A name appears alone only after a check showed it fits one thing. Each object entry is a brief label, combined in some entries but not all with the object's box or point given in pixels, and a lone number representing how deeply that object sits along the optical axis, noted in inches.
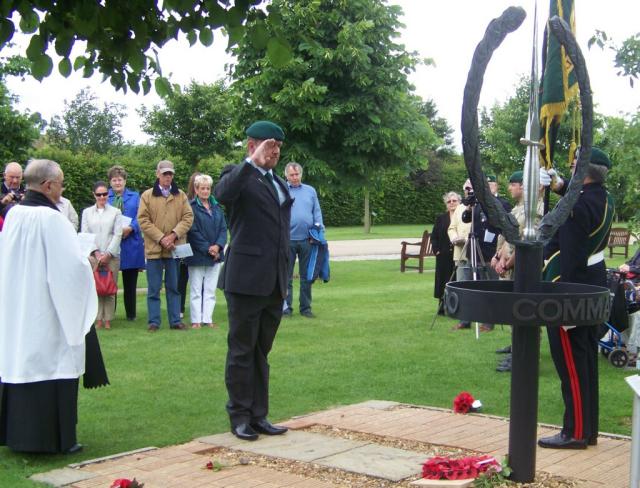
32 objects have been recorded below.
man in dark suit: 260.5
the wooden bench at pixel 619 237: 1039.0
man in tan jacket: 482.6
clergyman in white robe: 244.2
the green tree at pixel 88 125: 2780.5
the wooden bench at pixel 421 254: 863.1
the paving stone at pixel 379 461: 224.5
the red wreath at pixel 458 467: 205.5
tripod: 462.3
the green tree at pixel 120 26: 200.7
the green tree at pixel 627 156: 339.0
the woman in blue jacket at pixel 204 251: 491.2
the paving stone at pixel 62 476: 219.3
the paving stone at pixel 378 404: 301.0
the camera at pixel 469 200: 453.7
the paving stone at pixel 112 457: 235.0
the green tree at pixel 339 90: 813.9
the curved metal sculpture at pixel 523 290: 186.4
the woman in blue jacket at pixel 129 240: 507.5
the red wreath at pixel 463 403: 291.1
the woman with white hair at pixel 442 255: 534.9
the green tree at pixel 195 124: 1797.5
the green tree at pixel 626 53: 313.3
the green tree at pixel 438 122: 3376.0
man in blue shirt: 519.2
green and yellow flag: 227.5
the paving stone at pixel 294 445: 242.5
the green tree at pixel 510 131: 1669.5
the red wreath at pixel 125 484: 196.5
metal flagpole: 199.5
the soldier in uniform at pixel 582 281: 243.4
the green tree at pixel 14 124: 812.0
